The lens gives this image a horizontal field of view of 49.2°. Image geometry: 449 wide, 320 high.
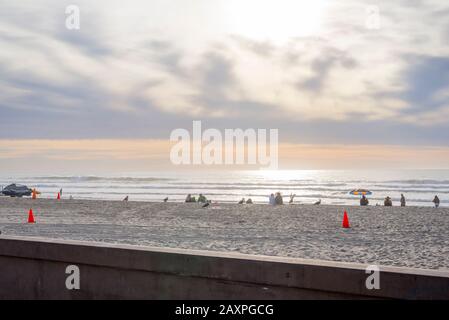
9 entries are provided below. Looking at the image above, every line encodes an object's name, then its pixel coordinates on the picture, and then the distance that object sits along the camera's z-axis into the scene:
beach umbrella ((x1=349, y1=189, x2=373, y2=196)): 52.09
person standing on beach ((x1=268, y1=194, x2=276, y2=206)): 35.84
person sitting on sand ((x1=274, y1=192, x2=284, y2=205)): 36.43
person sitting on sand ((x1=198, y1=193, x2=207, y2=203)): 39.88
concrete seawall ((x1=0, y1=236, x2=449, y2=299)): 4.04
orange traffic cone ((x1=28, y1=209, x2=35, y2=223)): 20.94
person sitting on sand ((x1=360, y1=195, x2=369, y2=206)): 36.25
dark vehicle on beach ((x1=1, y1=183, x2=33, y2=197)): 48.88
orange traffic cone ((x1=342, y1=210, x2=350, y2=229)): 20.46
